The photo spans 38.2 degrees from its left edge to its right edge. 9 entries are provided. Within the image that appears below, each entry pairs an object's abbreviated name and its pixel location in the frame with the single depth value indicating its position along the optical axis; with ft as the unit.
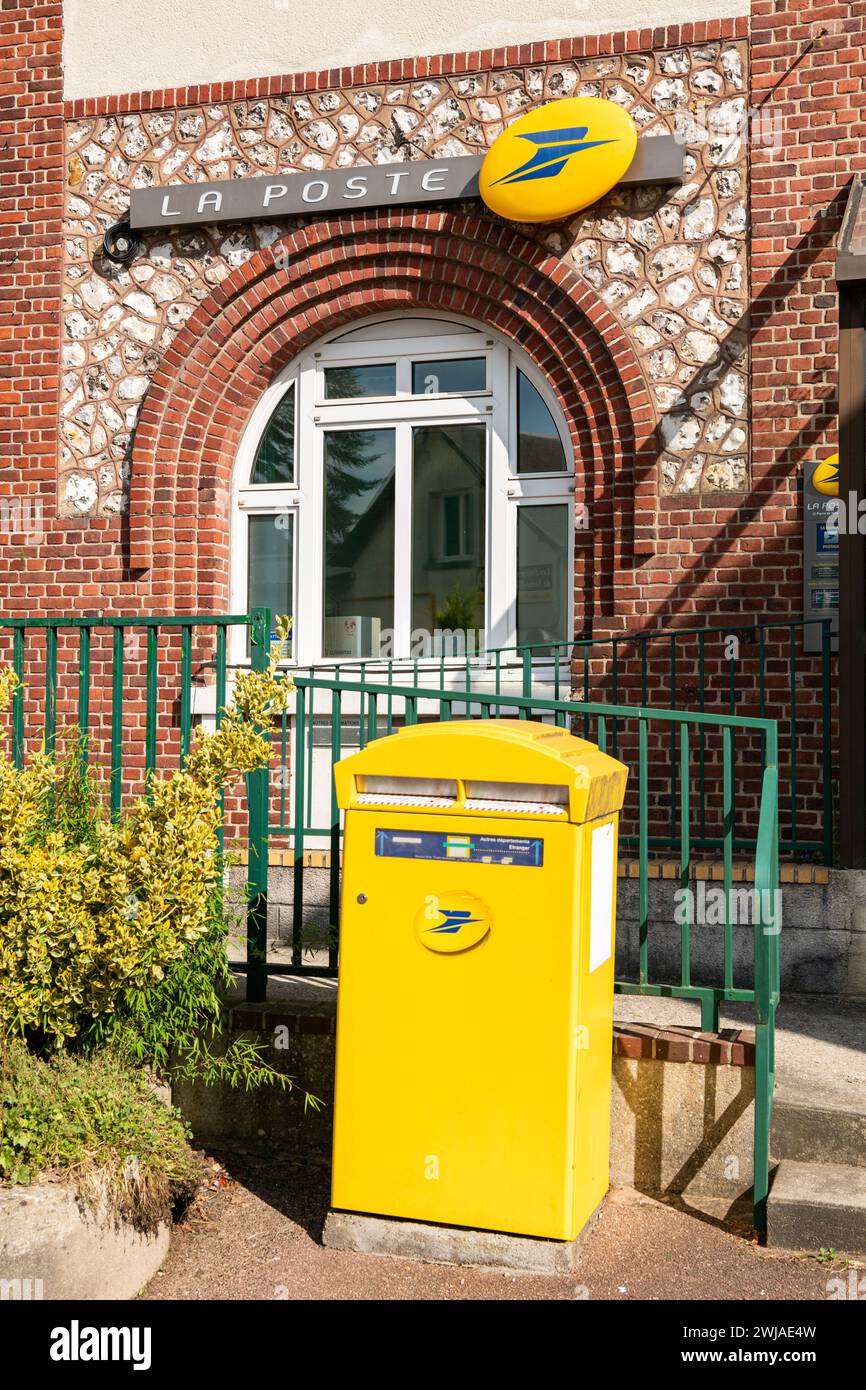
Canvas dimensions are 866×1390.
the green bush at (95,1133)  11.45
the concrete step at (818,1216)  12.39
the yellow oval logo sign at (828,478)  22.71
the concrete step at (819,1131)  13.53
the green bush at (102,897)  11.96
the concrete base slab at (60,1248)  10.66
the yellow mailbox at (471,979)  11.73
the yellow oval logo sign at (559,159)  23.85
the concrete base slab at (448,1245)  11.83
